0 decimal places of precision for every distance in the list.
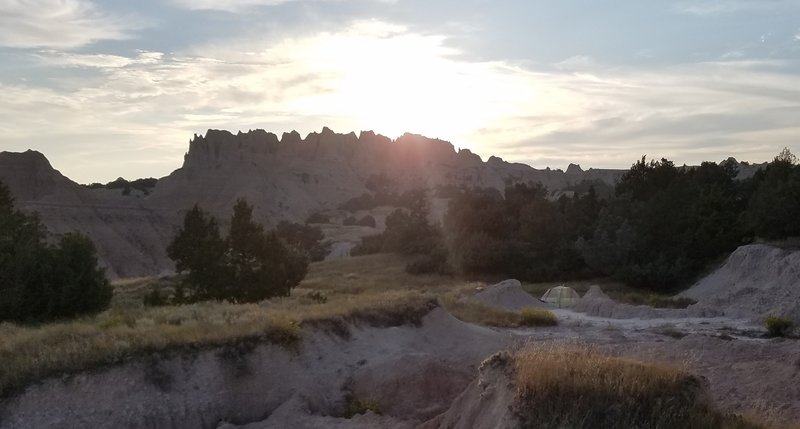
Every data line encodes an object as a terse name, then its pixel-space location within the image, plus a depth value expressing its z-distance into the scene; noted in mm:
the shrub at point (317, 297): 24888
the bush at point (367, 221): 108794
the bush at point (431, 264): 54281
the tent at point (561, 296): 34312
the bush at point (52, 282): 21984
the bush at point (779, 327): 23438
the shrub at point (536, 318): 25656
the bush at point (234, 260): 29656
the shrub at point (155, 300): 28312
